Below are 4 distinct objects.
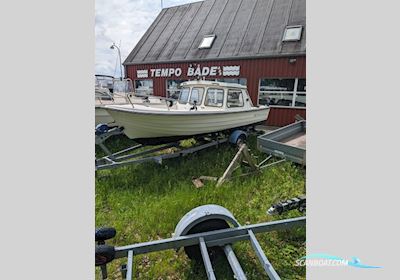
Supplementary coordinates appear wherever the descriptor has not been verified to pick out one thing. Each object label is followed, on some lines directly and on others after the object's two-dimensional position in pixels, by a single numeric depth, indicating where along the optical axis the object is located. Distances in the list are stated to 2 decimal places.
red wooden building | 10.11
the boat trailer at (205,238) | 1.99
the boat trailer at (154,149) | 4.84
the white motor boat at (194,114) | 5.11
